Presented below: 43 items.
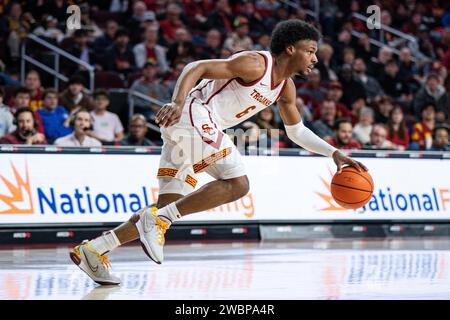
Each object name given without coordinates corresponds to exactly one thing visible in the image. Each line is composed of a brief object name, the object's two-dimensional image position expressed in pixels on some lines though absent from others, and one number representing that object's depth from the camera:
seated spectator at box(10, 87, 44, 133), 13.41
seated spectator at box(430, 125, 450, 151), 15.50
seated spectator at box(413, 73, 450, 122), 18.47
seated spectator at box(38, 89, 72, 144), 13.64
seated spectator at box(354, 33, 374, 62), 20.51
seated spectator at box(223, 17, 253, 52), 18.03
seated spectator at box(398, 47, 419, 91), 20.25
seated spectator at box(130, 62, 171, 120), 15.91
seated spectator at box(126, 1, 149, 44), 18.12
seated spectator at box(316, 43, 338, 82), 19.08
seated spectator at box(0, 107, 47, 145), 12.43
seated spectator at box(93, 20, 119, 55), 17.58
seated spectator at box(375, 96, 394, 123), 17.72
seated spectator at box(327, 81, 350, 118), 17.05
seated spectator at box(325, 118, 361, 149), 14.28
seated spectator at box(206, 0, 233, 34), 19.55
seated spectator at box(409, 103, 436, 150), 16.11
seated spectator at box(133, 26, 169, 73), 17.38
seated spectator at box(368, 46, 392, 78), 20.12
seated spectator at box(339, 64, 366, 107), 18.05
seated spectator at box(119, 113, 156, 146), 13.43
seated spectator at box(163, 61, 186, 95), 16.19
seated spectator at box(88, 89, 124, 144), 14.10
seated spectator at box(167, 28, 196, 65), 17.41
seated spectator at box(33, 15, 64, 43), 16.88
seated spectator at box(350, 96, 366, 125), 17.17
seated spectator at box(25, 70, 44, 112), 14.64
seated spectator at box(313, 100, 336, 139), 15.65
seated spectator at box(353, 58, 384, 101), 19.22
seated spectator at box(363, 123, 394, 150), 15.03
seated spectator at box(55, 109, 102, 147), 12.61
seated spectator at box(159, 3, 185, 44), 18.80
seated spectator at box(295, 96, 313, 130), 15.60
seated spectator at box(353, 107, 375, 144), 15.89
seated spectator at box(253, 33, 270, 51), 18.66
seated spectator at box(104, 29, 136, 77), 17.08
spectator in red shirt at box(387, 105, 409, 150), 16.06
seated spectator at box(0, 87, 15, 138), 12.98
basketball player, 7.22
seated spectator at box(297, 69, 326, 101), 17.62
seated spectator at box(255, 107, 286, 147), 14.05
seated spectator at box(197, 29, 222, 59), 18.03
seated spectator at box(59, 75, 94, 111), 14.36
